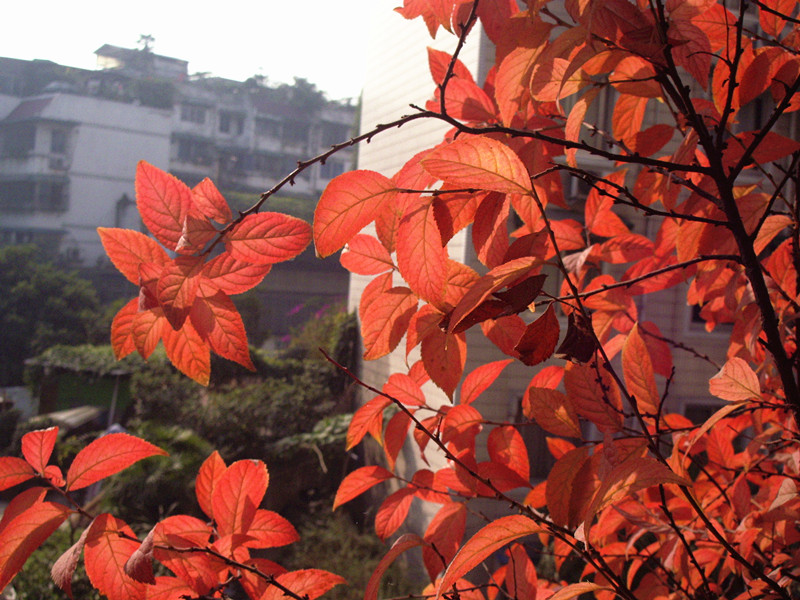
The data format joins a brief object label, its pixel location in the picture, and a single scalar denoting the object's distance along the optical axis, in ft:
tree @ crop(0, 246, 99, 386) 25.75
